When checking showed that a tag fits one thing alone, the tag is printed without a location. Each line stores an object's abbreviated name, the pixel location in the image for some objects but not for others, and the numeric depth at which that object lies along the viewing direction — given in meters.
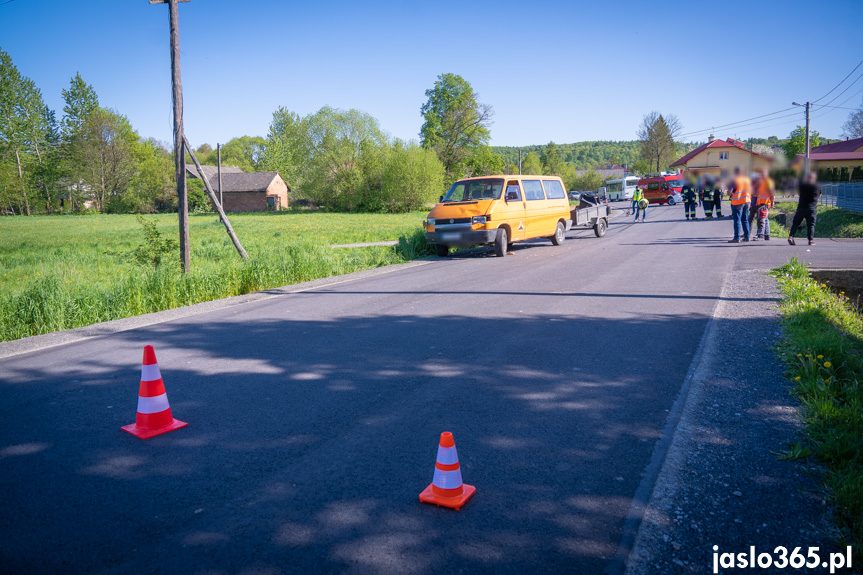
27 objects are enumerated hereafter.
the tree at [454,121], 64.19
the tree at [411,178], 55.75
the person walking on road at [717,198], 26.47
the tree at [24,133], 59.97
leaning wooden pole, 13.14
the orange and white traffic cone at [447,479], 2.98
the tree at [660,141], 85.81
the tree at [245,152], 124.24
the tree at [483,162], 64.44
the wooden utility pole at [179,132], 12.47
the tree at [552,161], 104.06
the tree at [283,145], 100.06
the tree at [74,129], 66.50
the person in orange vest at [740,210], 15.02
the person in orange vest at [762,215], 15.56
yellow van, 15.04
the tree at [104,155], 67.62
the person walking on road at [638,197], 29.62
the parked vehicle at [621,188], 64.31
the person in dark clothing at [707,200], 27.56
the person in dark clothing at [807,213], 14.45
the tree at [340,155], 62.75
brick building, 81.25
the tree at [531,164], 94.82
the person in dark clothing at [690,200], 28.39
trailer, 18.92
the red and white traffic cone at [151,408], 4.05
